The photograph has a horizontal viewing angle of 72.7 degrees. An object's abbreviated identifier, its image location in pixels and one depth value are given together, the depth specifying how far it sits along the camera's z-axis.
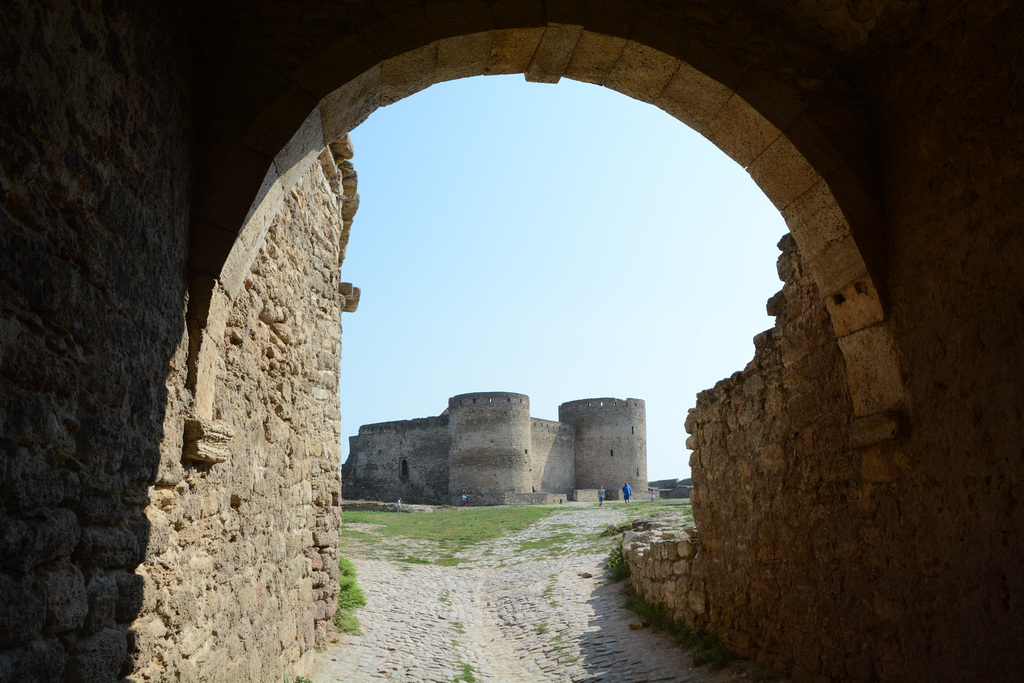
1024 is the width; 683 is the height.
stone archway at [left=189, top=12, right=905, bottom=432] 3.16
